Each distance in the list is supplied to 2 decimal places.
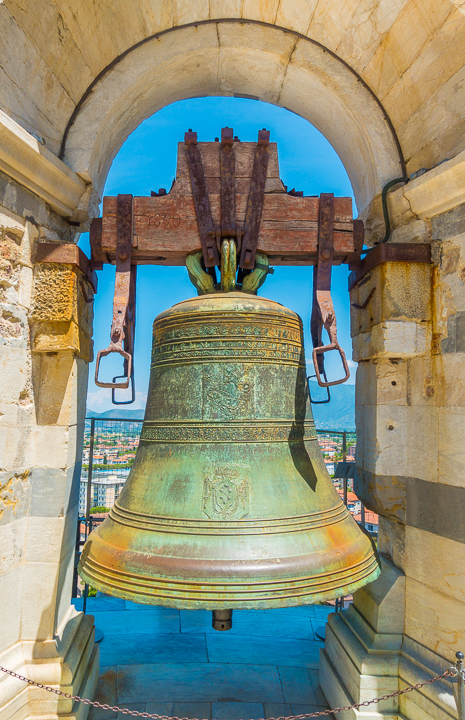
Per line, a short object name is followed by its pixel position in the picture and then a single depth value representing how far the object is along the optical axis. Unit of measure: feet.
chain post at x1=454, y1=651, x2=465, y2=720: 6.02
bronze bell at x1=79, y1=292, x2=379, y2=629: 5.21
